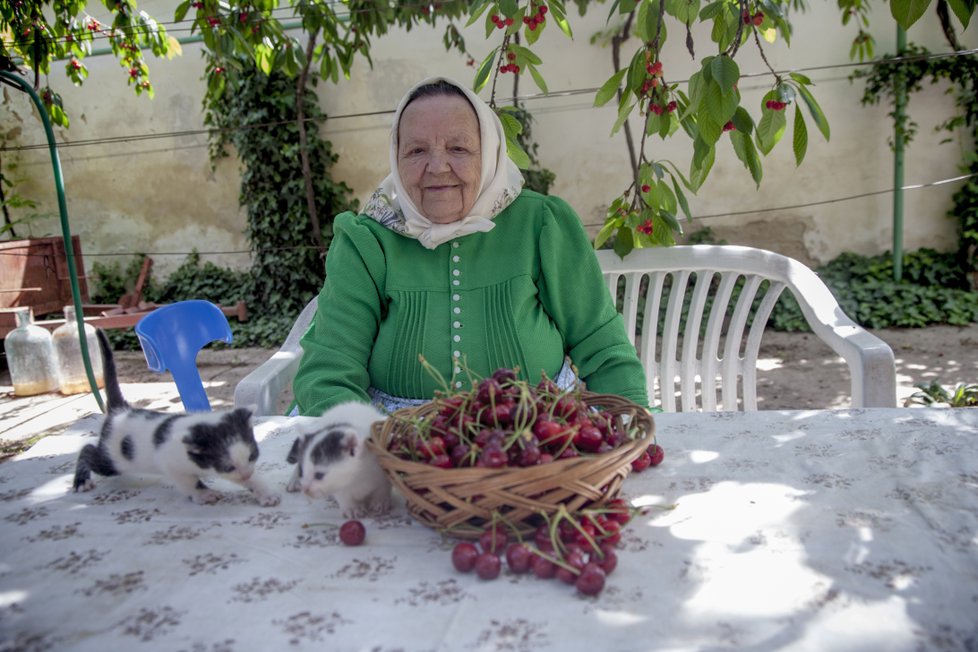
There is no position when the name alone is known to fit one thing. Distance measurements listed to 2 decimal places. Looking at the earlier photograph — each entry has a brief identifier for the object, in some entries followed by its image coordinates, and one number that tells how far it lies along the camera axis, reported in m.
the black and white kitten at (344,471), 1.17
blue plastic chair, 2.20
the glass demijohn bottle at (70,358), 5.49
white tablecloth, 0.88
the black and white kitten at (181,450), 1.27
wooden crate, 6.05
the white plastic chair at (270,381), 2.08
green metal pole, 6.55
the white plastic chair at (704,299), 2.59
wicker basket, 1.00
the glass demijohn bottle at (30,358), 5.45
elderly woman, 2.05
